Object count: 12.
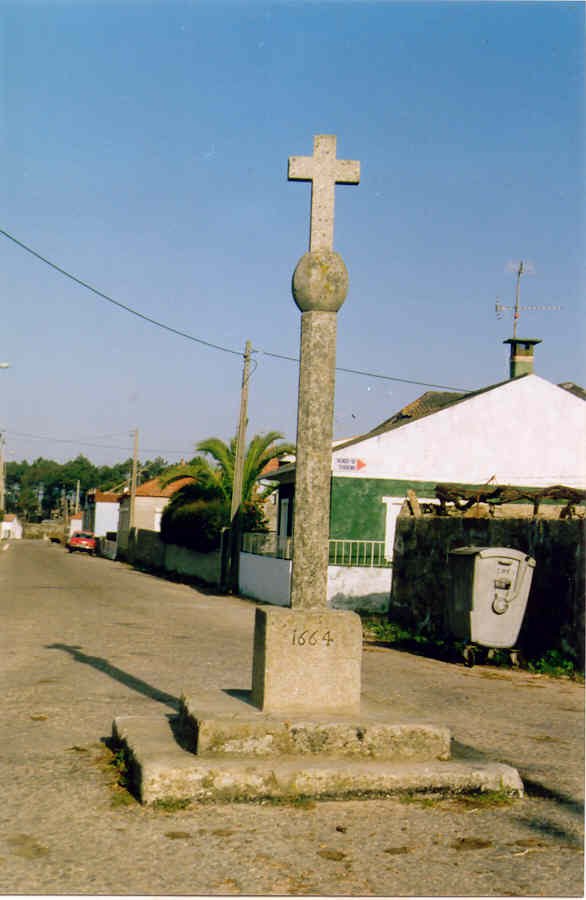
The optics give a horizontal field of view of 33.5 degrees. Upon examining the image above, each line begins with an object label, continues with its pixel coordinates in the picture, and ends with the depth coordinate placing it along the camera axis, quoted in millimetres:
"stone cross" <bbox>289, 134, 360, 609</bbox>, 6316
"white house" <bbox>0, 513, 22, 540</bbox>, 118912
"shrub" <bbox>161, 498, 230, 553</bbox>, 31938
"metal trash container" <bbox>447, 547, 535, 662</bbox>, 11953
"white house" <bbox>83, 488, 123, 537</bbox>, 90750
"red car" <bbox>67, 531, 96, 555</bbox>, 60250
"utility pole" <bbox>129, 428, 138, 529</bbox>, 49500
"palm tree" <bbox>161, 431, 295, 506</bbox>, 32062
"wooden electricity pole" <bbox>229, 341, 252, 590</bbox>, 26984
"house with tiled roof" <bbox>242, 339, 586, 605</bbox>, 23734
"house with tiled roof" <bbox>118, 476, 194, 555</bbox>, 69500
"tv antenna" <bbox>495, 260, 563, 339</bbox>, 27969
